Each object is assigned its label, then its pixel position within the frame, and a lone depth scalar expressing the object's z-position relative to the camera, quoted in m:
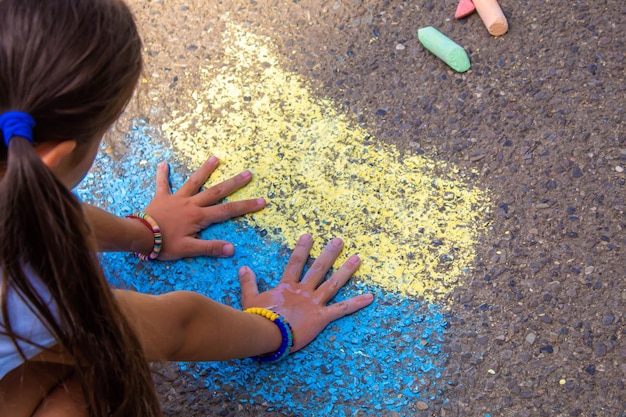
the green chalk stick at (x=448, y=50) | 1.98
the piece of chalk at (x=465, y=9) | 2.06
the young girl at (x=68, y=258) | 1.06
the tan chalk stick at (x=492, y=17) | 1.99
